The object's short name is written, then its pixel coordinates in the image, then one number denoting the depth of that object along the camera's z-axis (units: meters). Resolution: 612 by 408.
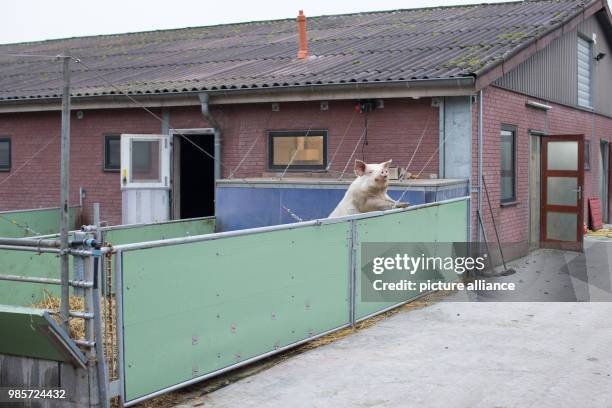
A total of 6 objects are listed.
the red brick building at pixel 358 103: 12.74
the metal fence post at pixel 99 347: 5.58
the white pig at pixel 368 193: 10.47
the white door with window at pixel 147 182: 14.82
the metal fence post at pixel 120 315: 5.60
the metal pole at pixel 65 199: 5.27
